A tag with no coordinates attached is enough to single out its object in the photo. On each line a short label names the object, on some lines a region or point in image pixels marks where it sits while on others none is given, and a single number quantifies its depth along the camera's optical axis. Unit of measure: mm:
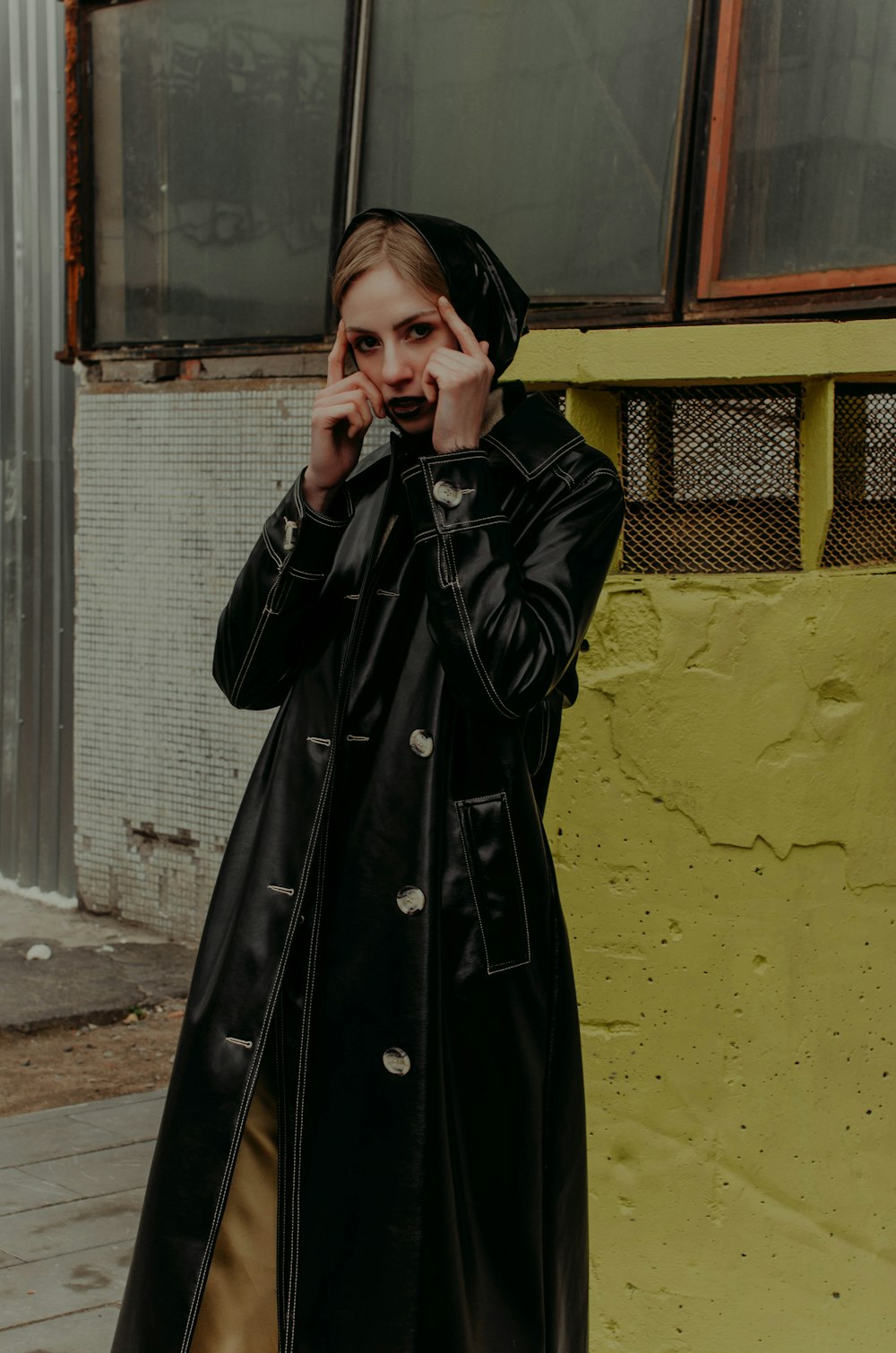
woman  2258
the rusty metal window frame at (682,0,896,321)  5000
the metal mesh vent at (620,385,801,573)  3012
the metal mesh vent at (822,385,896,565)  3070
